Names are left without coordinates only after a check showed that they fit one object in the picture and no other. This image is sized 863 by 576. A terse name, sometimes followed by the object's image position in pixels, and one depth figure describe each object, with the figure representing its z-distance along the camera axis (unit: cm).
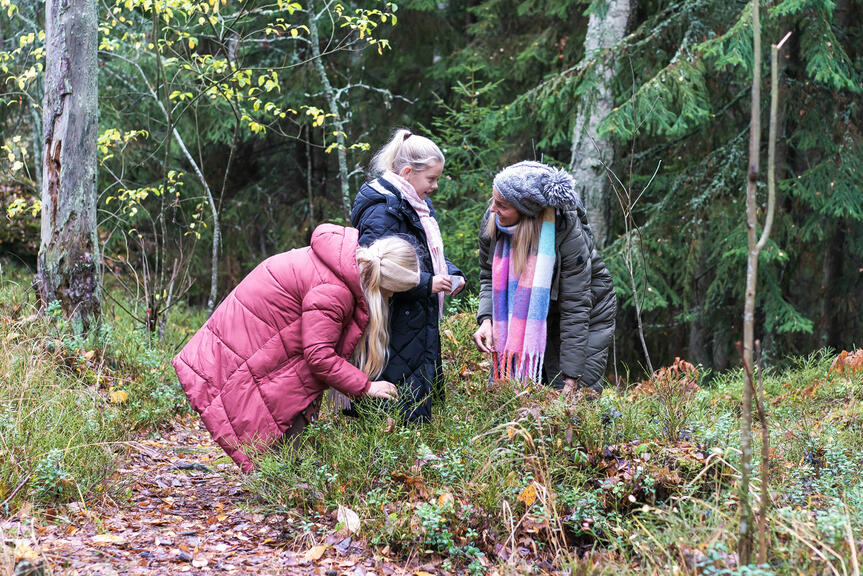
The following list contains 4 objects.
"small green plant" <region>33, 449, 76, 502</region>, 351
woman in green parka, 385
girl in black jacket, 395
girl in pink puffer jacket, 366
